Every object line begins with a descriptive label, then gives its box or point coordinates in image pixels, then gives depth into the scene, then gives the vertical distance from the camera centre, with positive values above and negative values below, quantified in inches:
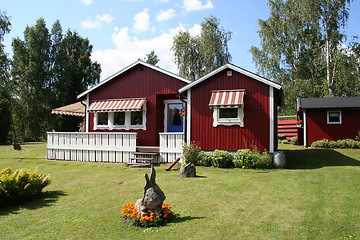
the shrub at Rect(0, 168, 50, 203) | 293.2 -58.1
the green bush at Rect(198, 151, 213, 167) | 490.5 -49.0
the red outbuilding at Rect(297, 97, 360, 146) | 737.6 +31.6
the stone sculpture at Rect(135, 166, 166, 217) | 220.5 -53.9
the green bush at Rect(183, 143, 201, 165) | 496.1 -39.3
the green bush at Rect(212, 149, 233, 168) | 478.3 -48.1
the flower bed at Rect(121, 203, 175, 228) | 217.8 -68.2
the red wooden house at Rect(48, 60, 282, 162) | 491.5 +33.9
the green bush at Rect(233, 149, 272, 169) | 460.1 -47.4
